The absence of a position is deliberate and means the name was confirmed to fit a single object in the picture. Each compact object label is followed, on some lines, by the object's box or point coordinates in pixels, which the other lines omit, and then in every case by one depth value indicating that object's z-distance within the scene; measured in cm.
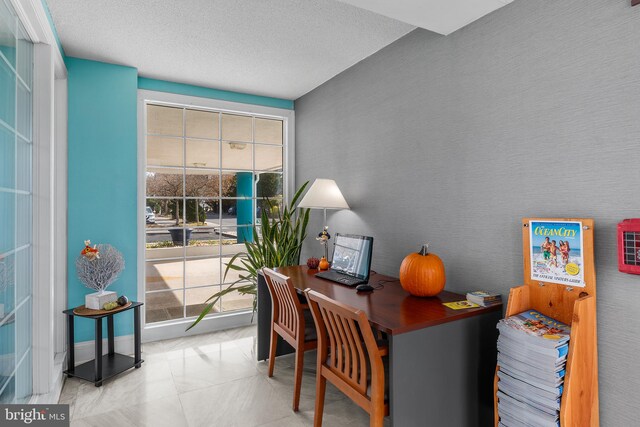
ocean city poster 162
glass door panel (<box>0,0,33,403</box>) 178
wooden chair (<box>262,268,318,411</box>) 236
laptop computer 255
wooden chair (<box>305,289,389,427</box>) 167
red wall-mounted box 143
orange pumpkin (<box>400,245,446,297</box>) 212
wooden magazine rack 149
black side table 270
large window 368
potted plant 356
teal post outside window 405
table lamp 308
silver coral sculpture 287
